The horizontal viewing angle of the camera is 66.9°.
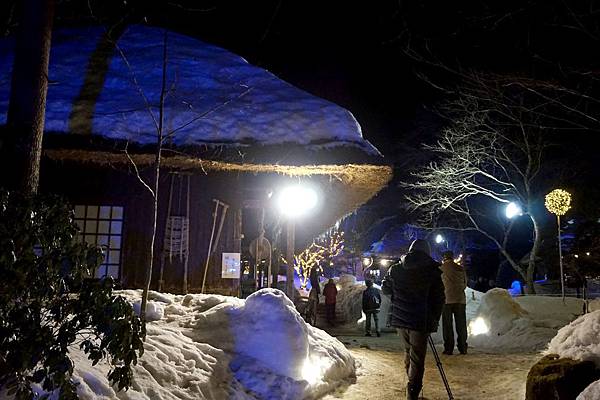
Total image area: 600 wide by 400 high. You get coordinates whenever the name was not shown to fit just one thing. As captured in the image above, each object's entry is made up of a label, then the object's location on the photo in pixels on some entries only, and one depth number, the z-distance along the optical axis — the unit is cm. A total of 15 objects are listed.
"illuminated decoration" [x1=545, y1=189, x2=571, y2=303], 1489
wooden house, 950
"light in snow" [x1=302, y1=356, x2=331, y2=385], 624
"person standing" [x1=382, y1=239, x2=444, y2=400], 554
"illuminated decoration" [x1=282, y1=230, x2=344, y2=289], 3400
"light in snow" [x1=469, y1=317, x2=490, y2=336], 1291
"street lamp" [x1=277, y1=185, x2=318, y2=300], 1091
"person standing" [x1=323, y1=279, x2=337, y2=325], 1836
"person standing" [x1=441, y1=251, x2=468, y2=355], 988
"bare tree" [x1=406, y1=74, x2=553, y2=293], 2050
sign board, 1099
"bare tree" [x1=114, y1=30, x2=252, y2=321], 641
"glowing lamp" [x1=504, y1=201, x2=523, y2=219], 2143
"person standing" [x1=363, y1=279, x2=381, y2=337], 1487
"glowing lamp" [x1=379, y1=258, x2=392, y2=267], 4239
